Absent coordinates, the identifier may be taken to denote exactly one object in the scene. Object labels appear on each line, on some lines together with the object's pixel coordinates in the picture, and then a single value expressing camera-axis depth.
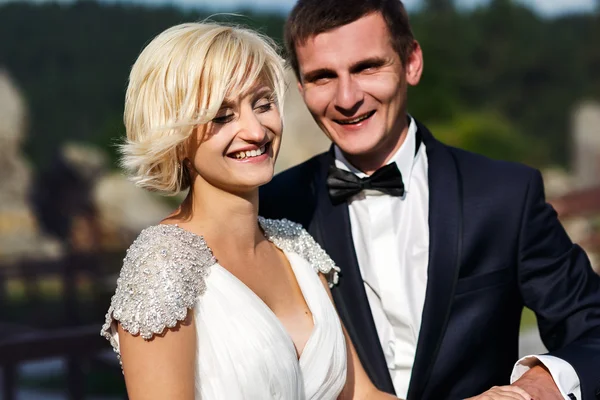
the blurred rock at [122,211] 16.02
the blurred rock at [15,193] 16.81
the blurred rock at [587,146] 22.59
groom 2.71
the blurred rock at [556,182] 19.20
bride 2.06
